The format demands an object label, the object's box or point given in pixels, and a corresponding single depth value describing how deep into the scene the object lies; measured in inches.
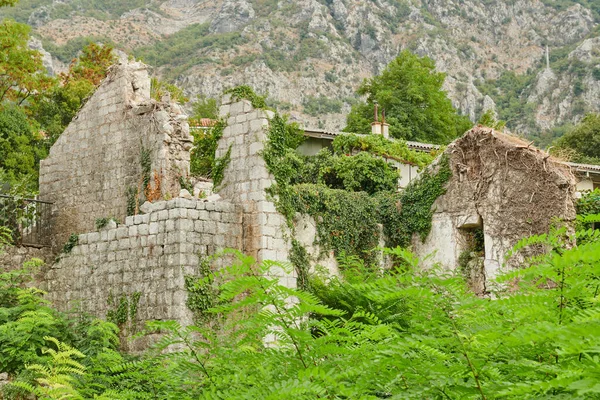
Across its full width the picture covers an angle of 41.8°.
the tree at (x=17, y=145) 1134.4
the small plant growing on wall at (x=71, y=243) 565.9
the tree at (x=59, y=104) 1330.0
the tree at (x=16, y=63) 1120.2
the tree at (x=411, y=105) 1745.8
